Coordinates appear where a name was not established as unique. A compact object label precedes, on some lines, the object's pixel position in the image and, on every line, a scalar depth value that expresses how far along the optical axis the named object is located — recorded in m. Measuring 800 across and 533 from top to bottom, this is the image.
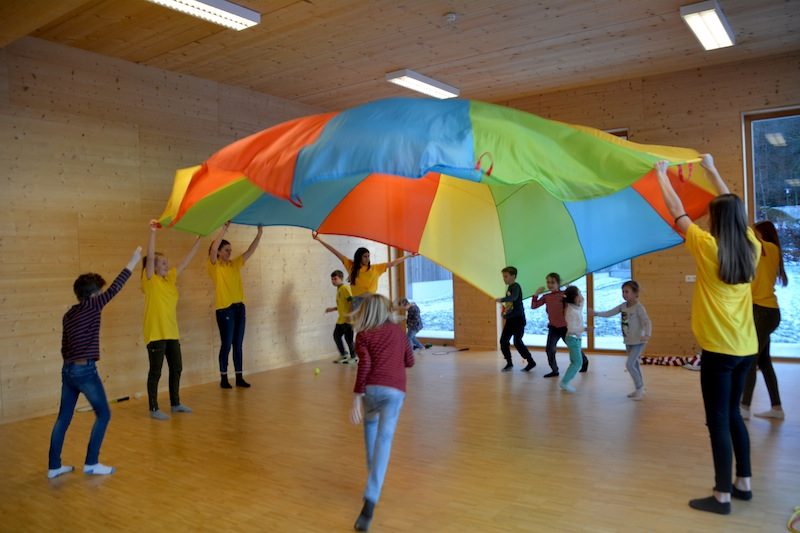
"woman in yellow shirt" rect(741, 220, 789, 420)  4.78
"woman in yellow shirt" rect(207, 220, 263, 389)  6.95
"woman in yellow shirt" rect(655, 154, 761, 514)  3.18
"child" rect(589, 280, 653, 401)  5.88
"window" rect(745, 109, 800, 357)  7.63
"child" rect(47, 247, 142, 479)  4.10
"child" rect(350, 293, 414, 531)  3.25
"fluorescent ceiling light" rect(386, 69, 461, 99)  7.51
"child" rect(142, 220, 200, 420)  5.65
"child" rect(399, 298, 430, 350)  9.44
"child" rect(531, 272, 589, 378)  6.86
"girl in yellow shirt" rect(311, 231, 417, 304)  6.95
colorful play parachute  3.23
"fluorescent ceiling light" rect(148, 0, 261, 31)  5.18
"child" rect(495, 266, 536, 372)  7.50
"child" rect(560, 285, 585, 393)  6.32
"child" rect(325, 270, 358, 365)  8.26
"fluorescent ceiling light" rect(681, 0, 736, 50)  5.72
